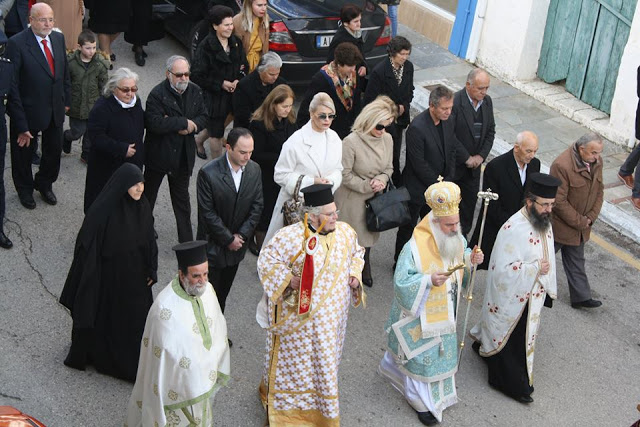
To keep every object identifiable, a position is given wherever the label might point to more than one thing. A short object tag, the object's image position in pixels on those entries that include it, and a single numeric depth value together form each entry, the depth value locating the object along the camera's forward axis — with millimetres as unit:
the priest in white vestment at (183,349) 5973
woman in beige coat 8305
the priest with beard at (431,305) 6938
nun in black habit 6781
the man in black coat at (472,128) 9141
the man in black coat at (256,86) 9188
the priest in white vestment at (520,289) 7379
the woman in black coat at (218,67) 10102
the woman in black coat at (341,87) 9383
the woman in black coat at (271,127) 8555
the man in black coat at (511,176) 8438
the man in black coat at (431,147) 8609
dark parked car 11750
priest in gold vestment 6613
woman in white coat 8055
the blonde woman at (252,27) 10742
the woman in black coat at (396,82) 9742
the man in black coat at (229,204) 7461
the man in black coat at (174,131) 8531
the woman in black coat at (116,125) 8266
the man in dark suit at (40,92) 8953
